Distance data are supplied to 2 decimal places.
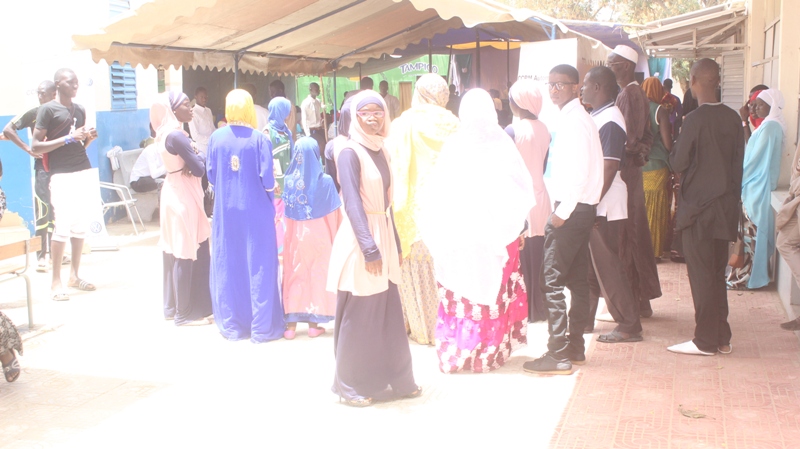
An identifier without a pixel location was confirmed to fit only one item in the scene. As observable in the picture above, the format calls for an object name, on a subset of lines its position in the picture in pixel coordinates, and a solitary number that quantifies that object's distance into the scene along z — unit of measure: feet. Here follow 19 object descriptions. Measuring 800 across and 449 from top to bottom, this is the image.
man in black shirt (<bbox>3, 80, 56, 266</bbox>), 26.66
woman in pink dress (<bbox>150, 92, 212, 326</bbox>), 21.13
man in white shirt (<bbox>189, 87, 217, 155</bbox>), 43.09
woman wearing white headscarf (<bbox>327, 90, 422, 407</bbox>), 14.70
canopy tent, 22.93
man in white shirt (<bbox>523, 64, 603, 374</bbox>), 16.06
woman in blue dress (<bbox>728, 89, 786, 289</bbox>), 23.36
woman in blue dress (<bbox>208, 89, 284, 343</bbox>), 19.88
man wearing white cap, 20.94
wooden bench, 20.15
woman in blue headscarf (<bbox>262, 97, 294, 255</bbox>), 22.25
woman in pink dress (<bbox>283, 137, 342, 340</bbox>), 20.57
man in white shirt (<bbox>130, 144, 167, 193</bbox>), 40.55
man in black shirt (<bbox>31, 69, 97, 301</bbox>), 25.18
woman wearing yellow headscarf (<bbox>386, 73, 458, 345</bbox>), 18.95
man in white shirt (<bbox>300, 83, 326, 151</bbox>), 51.21
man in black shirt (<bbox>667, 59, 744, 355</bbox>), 17.28
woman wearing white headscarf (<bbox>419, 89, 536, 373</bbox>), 16.34
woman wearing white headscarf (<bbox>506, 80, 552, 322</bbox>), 20.13
